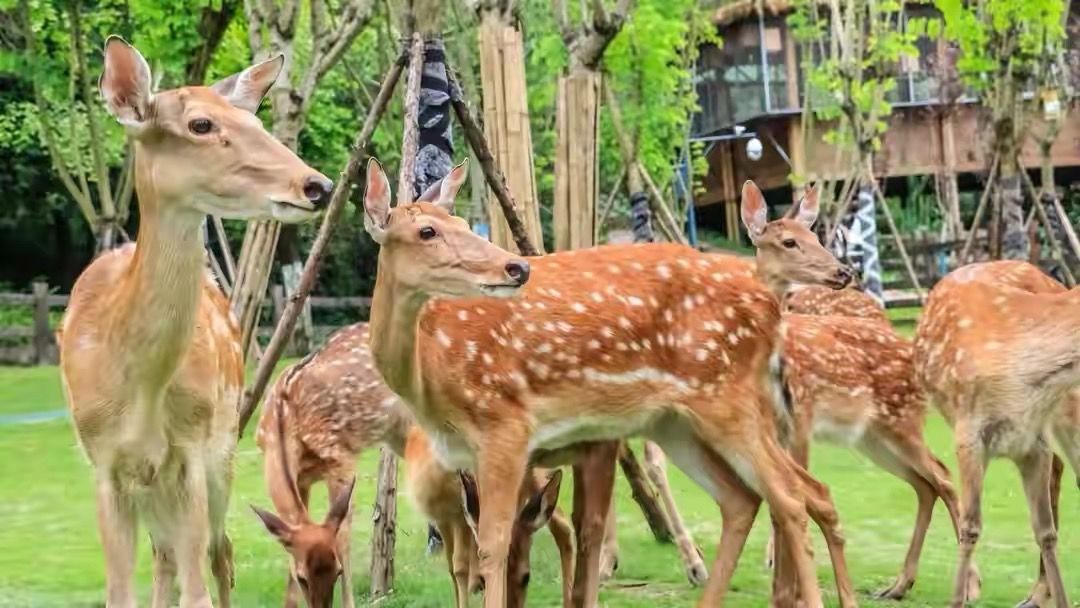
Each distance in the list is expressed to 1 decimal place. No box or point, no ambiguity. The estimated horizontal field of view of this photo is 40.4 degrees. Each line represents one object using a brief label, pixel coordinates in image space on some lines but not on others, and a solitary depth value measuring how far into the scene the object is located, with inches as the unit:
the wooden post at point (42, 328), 900.6
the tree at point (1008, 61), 606.2
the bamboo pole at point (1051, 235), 658.8
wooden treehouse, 1250.0
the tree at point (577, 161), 319.9
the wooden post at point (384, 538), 279.0
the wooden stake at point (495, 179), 285.4
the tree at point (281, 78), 302.5
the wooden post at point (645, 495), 302.7
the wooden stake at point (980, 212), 705.6
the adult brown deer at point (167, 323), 170.6
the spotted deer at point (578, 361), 208.2
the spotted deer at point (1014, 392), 258.8
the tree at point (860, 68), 730.2
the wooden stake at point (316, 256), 272.1
